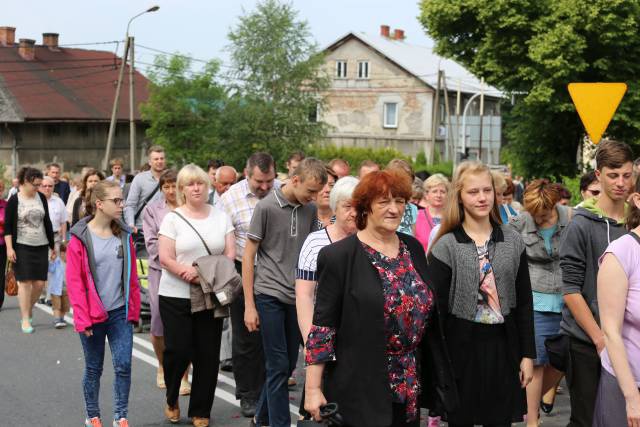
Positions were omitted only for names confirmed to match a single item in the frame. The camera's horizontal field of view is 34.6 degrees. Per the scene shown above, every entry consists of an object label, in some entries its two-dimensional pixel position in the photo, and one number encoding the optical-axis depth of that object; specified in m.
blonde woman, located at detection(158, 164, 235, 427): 7.66
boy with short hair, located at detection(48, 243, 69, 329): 12.82
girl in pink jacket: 7.36
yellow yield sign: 8.40
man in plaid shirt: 8.12
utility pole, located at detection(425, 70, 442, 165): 51.88
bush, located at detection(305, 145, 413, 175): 66.25
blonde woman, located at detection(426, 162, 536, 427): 5.25
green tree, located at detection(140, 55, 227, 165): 53.12
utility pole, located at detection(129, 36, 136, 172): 39.22
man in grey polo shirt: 7.04
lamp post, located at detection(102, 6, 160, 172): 38.66
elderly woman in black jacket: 4.62
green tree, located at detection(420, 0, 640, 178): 31.42
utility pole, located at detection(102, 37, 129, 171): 38.59
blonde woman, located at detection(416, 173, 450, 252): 8.87
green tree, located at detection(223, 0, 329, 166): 54.81
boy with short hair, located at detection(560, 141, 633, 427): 5.42
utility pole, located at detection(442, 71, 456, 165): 70.18
